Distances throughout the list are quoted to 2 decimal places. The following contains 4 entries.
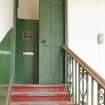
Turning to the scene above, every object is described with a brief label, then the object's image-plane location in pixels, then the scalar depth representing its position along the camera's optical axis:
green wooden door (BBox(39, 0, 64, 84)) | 3.50
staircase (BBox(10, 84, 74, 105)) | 2.88
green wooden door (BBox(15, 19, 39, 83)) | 3.97
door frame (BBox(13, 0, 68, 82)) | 3.47
